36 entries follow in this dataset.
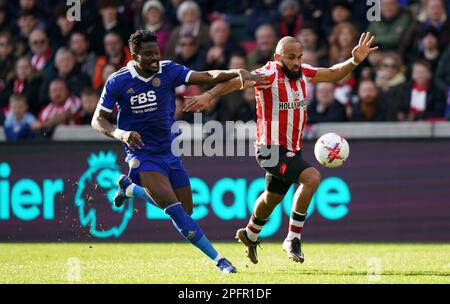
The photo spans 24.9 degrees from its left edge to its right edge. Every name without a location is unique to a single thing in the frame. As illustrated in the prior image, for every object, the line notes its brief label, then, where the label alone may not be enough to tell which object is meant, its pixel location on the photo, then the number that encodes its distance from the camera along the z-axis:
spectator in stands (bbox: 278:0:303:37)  16.59
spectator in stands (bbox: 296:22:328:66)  15.99
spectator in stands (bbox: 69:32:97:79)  16.75
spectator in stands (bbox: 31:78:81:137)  15.55
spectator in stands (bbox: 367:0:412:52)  15.94
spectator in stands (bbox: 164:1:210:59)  16.61
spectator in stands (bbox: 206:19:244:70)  15.92
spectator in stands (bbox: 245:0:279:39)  16.78
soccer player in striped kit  10.44
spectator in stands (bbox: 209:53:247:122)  15.24
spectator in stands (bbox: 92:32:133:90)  16.39
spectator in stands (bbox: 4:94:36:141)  15.27
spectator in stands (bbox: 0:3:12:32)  18.16
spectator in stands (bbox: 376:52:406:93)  15.32
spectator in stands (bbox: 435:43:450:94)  15.05
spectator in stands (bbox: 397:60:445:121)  14.87
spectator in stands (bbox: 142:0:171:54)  16.77
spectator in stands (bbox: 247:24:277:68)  15.95
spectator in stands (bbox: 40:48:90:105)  16.23
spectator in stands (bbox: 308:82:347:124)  14.97
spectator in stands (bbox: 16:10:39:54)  17.67
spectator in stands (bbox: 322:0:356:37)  16.27
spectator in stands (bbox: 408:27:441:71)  15.41
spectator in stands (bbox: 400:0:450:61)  15.52
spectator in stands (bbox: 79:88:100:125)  15.69
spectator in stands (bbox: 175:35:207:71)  16.12
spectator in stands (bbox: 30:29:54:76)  17.03
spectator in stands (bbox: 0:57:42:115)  16.28
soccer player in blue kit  9.78
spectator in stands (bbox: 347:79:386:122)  15.00
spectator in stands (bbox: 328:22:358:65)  15.77
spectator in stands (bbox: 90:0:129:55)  16.91
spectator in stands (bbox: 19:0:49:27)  17.98
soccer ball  10.41
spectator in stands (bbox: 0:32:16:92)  17.16
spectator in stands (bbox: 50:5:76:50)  17.30
